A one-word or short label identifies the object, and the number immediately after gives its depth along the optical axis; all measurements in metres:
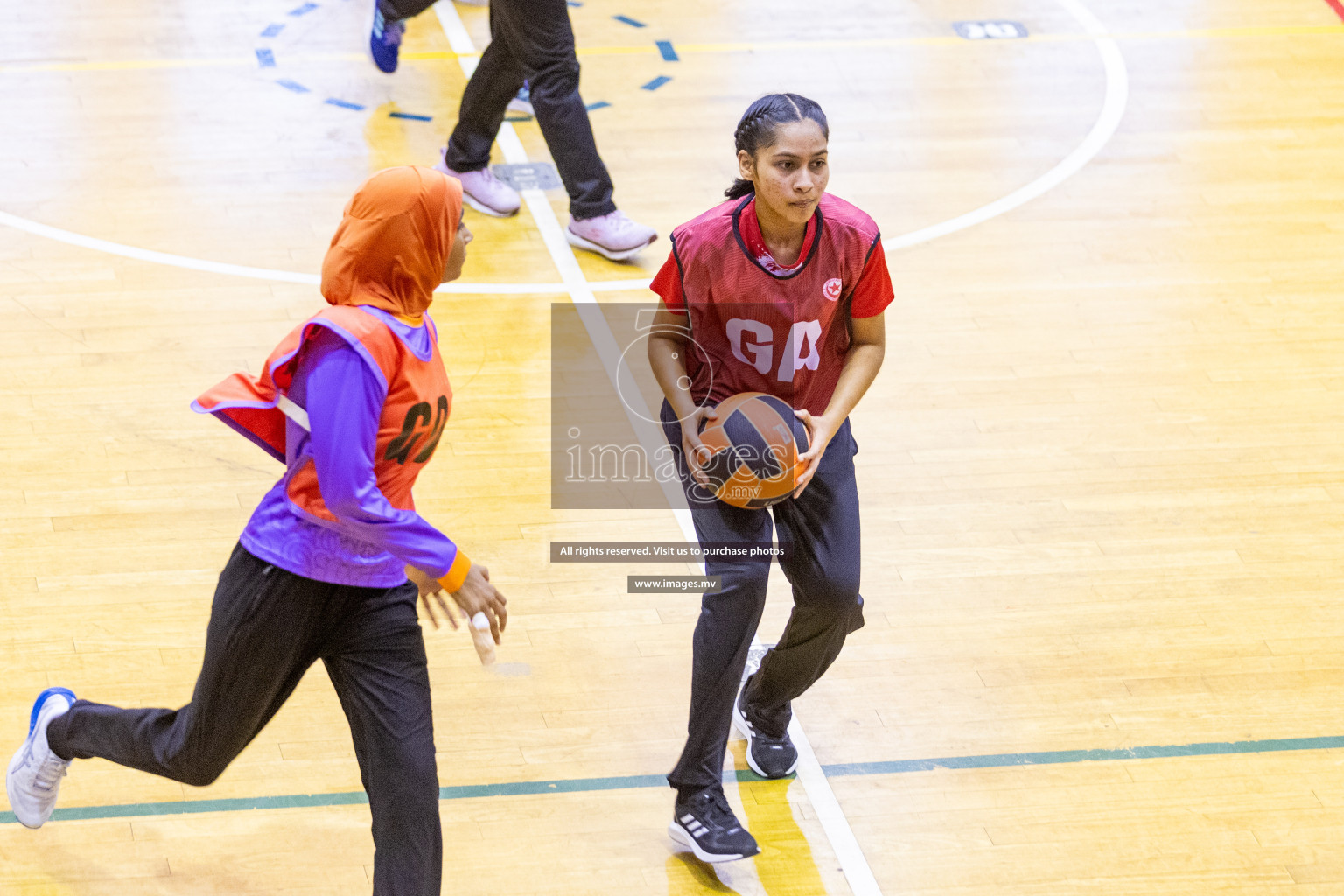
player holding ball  7.33
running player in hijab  6.06
